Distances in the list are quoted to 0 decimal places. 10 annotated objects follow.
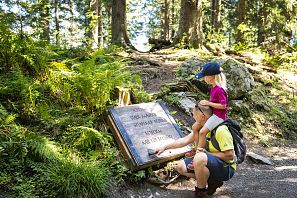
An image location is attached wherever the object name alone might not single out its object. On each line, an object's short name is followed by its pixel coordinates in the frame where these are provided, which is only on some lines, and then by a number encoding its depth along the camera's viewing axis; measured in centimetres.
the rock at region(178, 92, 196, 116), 712
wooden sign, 477
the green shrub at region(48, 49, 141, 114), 545
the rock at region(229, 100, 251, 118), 784
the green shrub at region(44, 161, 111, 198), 380
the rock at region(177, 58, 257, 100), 803
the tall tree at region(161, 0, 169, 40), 2521
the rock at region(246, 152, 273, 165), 622
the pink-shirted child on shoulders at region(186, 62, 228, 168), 439
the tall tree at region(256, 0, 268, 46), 1453
